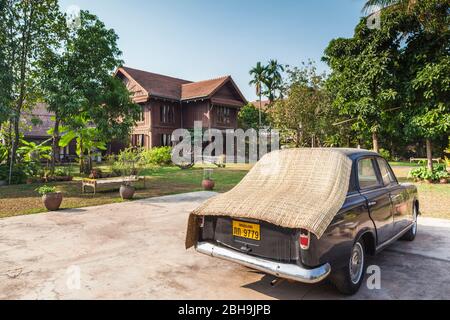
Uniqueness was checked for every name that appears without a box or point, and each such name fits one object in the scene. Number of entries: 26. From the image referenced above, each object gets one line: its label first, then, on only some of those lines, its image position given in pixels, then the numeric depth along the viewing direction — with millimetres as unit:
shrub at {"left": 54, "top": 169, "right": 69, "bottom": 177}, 16172
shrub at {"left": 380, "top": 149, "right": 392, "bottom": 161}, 32562
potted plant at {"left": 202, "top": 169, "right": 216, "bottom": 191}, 12570
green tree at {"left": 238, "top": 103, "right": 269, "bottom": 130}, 39947
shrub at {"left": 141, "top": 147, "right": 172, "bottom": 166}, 24844
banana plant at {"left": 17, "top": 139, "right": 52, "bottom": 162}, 17188
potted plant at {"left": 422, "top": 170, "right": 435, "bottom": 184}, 14546
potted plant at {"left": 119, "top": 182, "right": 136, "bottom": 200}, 10312
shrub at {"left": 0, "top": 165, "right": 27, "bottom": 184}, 14633
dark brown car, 3154
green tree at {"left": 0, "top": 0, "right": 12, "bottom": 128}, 13538
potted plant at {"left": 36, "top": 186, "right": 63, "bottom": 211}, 8539
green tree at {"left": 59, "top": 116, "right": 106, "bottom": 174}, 16422
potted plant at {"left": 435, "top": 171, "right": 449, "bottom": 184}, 14266
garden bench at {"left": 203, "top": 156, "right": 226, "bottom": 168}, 24780
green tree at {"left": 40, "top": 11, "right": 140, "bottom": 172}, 14727
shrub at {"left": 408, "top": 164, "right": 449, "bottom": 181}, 14430
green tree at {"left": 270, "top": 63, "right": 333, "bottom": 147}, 23531
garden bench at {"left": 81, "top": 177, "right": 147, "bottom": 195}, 11500
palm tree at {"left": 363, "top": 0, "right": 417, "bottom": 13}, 13859
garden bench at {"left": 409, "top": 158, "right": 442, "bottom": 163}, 30367
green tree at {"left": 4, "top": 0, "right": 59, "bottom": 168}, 14938
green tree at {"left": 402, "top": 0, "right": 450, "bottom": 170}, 12836
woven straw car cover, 3270
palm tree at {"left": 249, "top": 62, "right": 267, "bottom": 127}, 44906
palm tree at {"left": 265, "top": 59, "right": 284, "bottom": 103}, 45094
